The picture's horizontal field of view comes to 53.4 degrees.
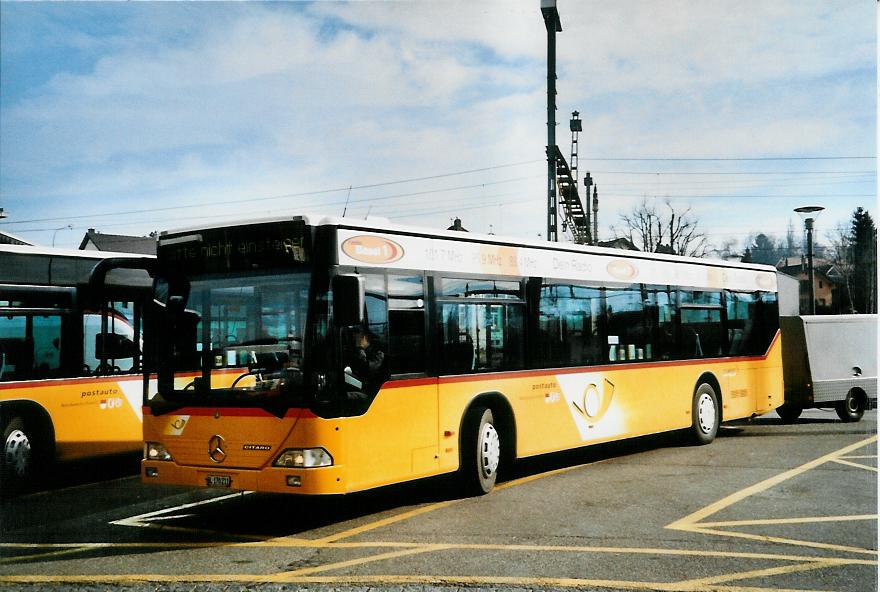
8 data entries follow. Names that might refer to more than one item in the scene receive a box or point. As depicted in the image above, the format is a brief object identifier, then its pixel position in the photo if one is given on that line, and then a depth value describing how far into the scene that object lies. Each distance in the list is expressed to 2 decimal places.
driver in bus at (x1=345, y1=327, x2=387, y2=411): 7.77
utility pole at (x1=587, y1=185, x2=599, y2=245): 37.04
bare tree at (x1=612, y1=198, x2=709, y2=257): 43.88
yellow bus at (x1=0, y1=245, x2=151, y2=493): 10.19
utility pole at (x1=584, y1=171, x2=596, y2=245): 44.06
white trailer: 16.55
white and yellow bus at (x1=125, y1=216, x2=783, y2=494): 7.56
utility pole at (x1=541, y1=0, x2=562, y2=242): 18.70
